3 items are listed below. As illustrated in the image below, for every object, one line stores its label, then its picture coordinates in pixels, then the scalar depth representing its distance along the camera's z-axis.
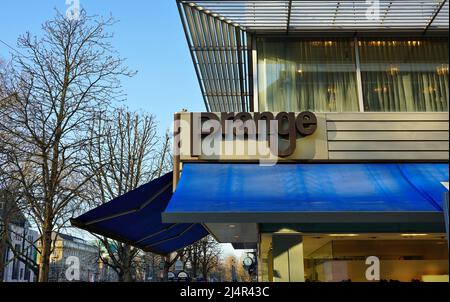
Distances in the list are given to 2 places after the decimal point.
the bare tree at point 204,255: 33.95
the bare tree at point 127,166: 21.64
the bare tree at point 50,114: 10.87
